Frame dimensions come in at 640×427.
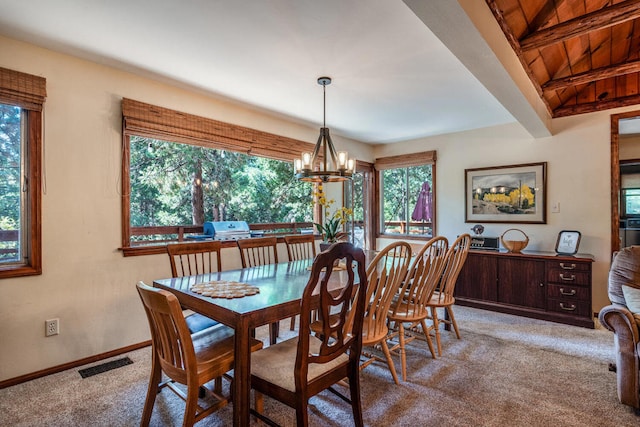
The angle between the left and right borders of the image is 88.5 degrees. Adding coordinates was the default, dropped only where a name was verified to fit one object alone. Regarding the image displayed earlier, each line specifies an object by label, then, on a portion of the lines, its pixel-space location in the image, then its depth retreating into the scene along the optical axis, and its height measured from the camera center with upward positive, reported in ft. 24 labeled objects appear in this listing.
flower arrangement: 8.91 -0.50
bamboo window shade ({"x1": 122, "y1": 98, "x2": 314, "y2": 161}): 9.51 +2.73
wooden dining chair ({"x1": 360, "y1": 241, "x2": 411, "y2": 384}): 6.64 -1.88
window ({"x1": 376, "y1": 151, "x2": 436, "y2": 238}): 17.06 +0.87
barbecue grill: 11.53 -0.69
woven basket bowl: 12.84 -1.40
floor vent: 8.01 -3.90
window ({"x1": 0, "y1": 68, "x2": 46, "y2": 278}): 7.81 +0.81
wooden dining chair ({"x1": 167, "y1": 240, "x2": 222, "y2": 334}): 7.17 -1.46
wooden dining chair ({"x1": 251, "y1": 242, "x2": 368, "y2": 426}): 4.75 -2.46
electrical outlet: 8.00 -2.79
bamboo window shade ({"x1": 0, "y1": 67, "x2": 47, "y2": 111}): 7.42 +2.89
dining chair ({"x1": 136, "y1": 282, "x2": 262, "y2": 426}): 4.50 -2.35
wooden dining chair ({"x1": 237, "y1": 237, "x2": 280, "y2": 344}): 9.20 -1.14
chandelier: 9.16 +1.29
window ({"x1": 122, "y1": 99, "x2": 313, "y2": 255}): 9.87 +1.54
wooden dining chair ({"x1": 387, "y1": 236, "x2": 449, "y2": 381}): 7.93 -2.05
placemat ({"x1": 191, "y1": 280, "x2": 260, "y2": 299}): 6.12 -1.53
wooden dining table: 4.89 -1.59
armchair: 6.33 -2.68
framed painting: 13.65 +0.68
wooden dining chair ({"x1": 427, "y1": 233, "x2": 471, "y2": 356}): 9.20 -1.90
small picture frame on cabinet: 12.21 -1.27
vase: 8.97 -0.94
